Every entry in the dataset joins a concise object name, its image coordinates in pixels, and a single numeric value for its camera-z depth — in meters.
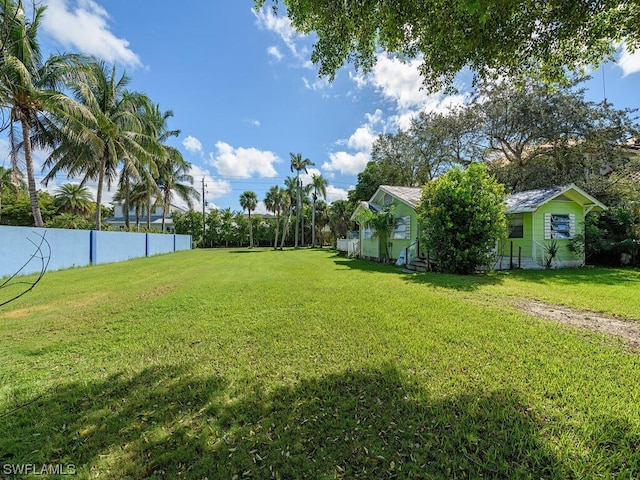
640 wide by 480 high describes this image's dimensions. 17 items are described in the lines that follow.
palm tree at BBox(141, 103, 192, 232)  22.34
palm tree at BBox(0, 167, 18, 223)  24.14
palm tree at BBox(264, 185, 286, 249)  34.34
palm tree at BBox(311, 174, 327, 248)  36.94
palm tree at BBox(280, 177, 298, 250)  34.03
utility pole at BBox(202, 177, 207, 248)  38.05
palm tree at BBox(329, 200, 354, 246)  33.92
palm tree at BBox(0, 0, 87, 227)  11.02
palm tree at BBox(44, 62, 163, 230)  15.04
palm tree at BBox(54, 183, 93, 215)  33.47
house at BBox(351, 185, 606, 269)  12.50
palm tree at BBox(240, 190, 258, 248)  34.62
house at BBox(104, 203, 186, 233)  44.09
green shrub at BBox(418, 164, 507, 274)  10.26
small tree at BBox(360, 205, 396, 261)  15.77
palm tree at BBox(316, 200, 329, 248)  40.73
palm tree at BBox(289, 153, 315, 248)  33.56
